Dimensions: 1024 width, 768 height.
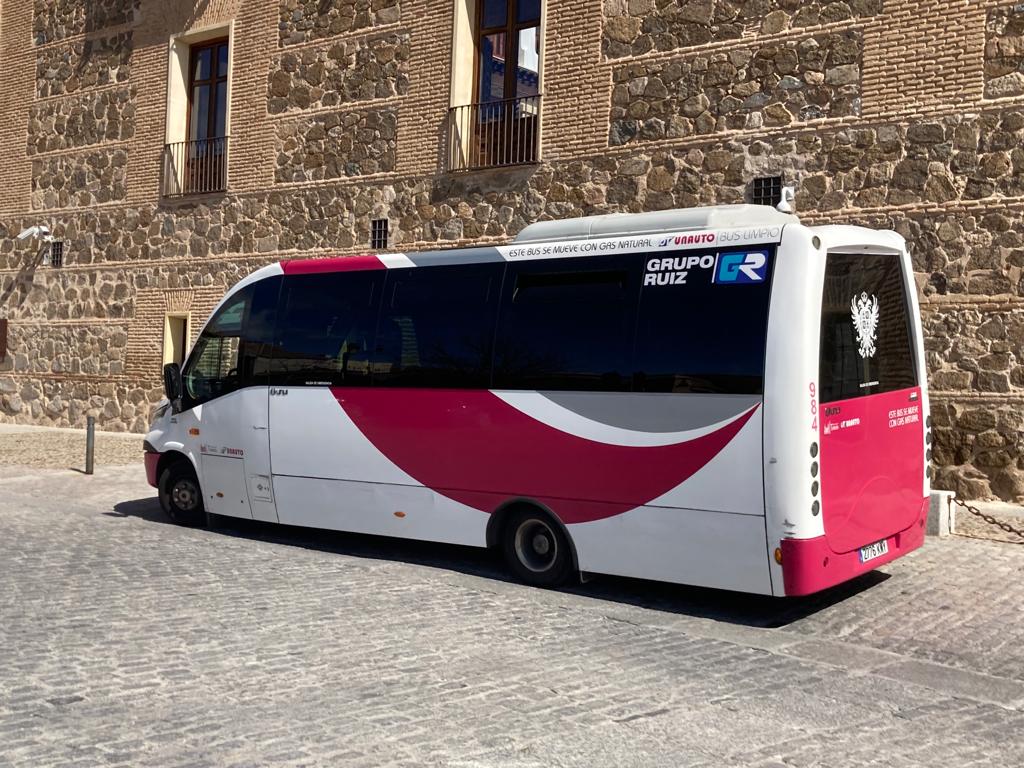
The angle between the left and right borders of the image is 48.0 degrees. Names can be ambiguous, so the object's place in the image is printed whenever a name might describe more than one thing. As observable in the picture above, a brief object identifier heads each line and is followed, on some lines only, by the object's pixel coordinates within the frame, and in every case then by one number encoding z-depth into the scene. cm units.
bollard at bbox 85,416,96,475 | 1502
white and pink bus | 730
